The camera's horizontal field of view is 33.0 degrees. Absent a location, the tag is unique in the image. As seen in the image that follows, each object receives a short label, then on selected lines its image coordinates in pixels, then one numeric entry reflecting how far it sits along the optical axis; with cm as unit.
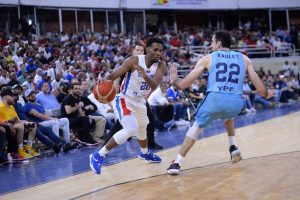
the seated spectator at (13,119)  855
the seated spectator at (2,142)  816
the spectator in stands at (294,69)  2418
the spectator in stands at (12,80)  1190
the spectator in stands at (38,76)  1329
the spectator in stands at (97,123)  1052
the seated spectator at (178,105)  1329
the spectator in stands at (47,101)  1039
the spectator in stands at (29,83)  1214
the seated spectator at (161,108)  1260
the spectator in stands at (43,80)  1239
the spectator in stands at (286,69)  2364
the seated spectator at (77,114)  1009
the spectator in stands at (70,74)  1432
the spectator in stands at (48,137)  914
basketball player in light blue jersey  610
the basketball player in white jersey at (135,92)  655
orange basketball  662
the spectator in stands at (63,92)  1095
